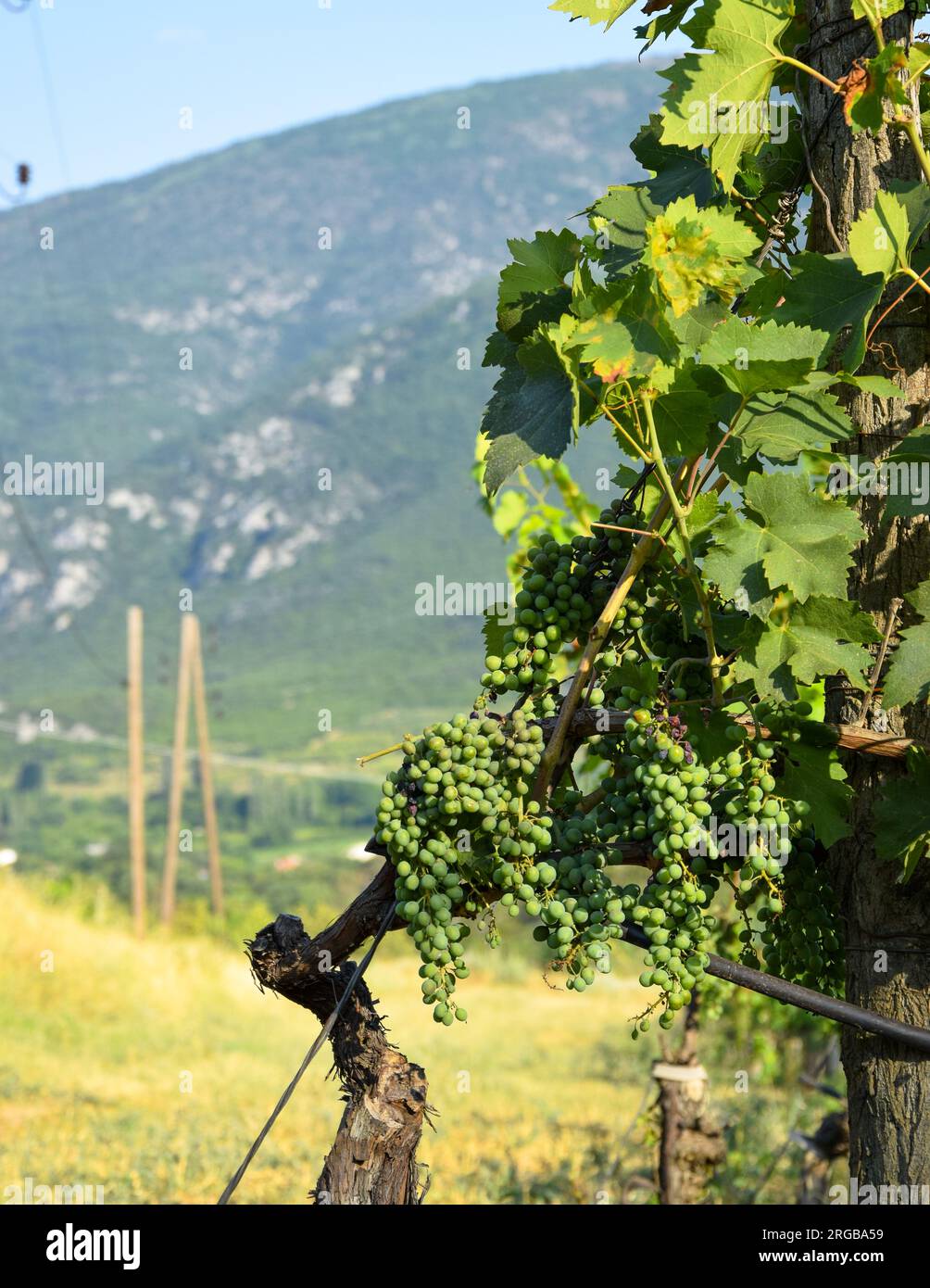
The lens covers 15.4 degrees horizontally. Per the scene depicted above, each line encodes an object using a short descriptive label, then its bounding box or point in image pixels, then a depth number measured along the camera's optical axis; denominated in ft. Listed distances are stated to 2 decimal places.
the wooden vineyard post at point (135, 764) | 77.02
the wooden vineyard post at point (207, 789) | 90.90
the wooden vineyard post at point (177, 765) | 83.52
